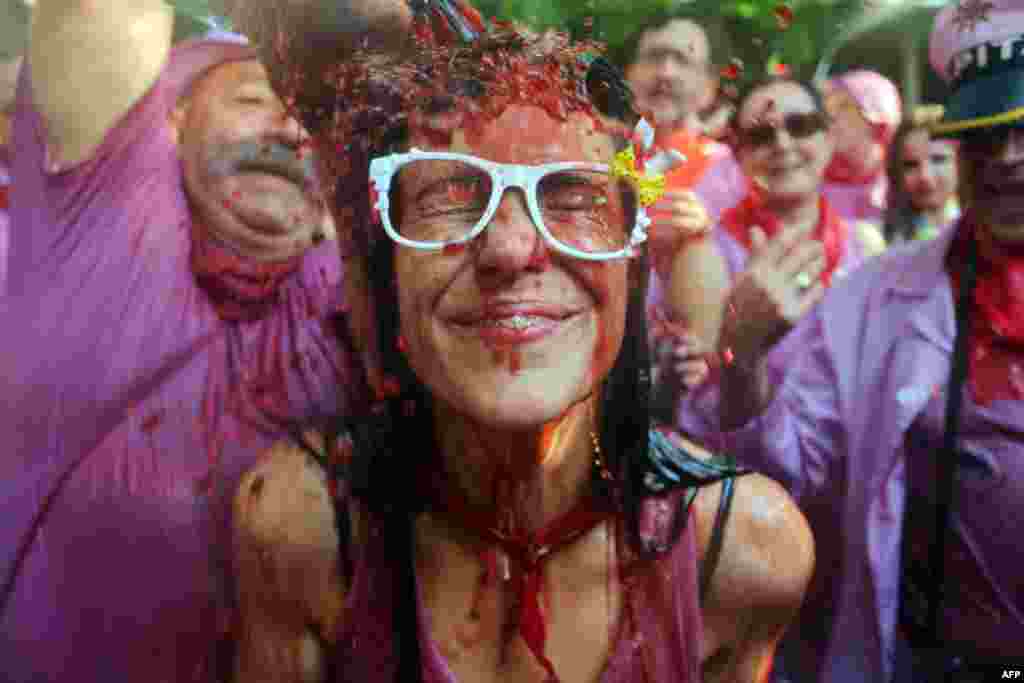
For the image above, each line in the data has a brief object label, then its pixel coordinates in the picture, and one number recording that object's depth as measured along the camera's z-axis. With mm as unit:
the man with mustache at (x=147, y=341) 1113
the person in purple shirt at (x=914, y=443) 1240
